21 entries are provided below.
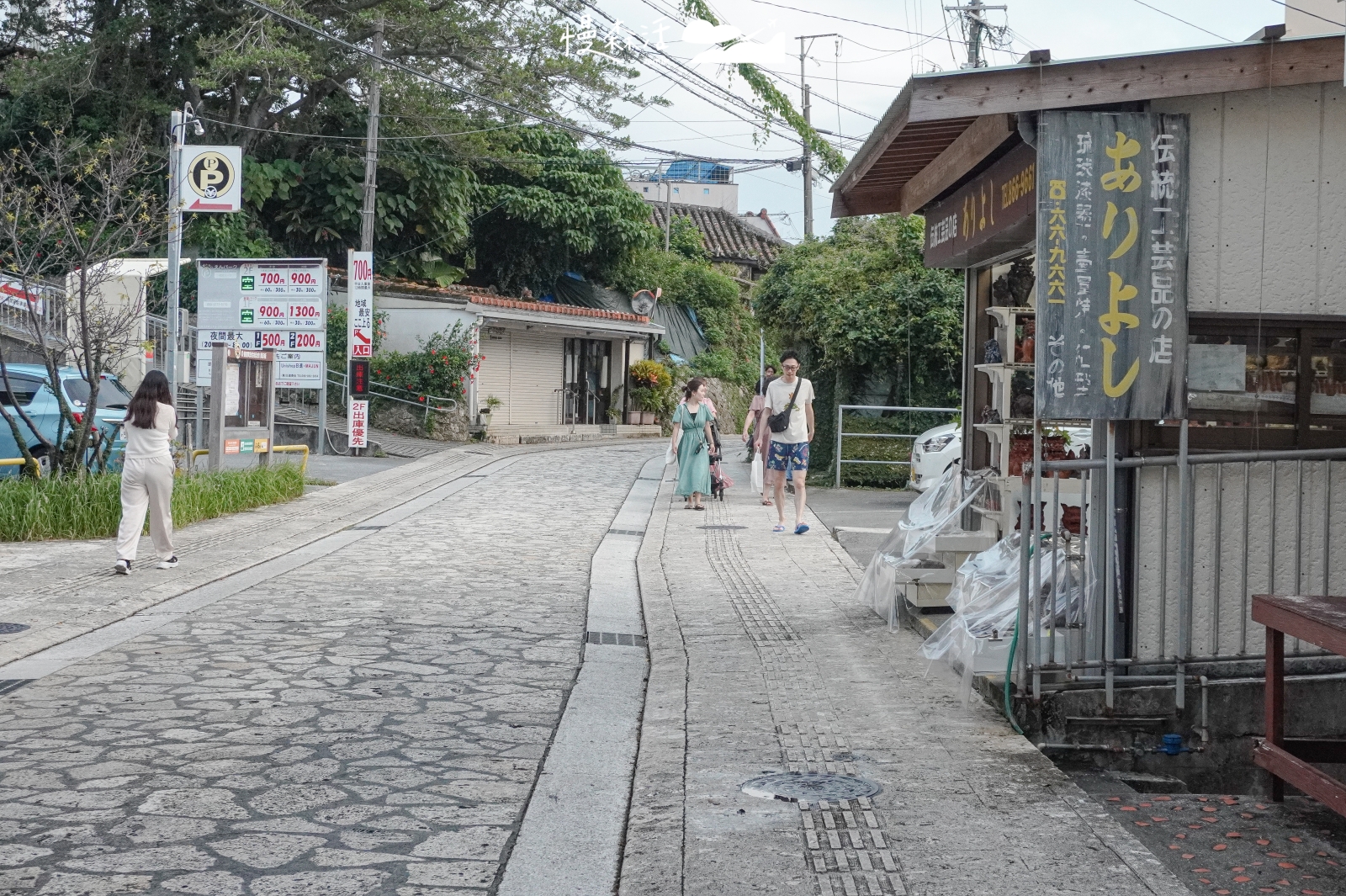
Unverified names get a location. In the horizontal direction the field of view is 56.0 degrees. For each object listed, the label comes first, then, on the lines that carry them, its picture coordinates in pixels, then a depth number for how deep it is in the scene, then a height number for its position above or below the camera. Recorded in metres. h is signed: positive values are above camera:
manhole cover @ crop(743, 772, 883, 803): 4.81 -1.45
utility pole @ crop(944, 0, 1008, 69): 23.11 +7.15
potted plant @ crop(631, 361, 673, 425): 37.75 +0.67
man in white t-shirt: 13.77 -0.20
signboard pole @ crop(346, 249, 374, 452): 24.02 +1.59
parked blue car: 16.25 -0.02
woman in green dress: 16.19 -0.43
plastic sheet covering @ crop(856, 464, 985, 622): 8.38 -0.83
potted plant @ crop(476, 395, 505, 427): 30.84 -0.03
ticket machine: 15.38 +0.00
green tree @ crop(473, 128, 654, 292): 36.69 +5.66
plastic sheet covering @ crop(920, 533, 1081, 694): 6.04 -0.95
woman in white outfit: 10.05 -0.47
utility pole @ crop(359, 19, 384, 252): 26.30 +5.23
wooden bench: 4.24 -1.00
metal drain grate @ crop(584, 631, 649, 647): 8.12 -1.50
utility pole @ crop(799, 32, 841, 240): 31.54 +6.27
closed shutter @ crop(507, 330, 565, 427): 33.16 +0.83
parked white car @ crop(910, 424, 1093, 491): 17.16 -0.53
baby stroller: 17.42 -0.94
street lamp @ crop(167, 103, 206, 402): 14.60 +2.04
